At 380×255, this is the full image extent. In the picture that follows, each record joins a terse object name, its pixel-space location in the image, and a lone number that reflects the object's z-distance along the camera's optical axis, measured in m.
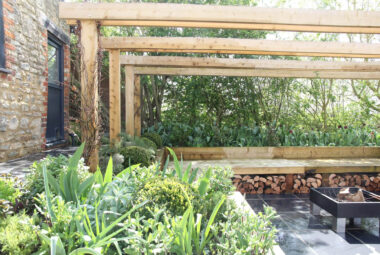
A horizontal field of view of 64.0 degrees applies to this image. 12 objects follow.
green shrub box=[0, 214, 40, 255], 1.44
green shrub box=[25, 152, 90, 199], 2.22
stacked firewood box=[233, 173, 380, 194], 5.52
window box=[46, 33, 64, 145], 6.72
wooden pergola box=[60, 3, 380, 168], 3.18
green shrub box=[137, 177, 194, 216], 1.85
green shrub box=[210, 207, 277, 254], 1.42
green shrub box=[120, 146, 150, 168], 3.87
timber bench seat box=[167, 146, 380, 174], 6.22
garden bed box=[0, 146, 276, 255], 1.44
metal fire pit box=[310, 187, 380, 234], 3.52
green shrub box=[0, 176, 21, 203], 2.06
